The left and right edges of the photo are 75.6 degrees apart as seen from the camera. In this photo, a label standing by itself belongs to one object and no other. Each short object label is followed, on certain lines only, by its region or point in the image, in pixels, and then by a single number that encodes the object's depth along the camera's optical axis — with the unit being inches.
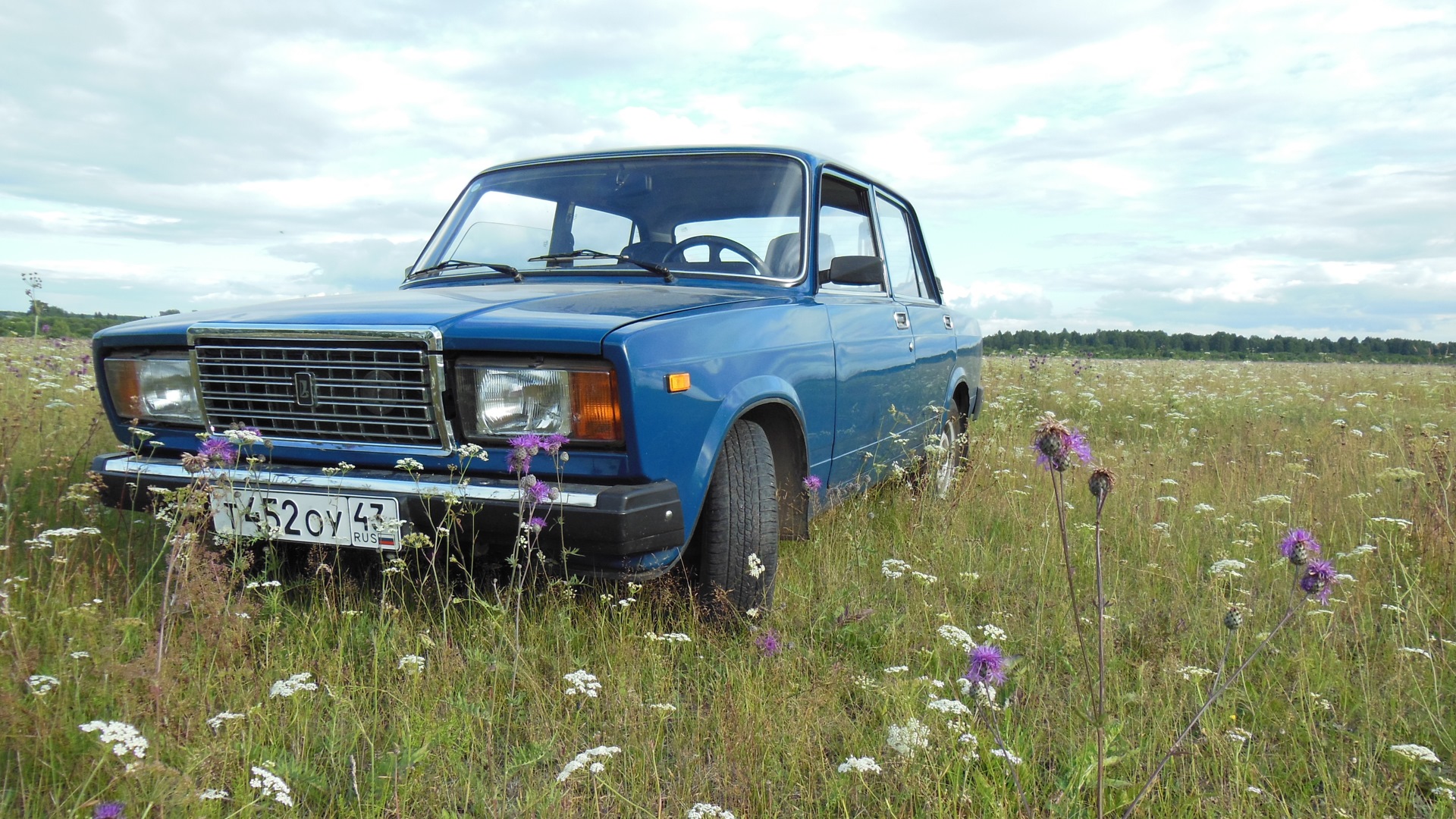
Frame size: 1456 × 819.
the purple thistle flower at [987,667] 59.1
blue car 96.7
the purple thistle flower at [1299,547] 67.5
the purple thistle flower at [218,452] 84.7
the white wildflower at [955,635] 92.0
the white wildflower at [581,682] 84.7
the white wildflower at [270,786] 65.7
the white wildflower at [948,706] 78.2
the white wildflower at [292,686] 80.0
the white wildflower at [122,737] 63.6
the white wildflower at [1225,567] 119.0
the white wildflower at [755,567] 107.1
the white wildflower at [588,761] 69.1
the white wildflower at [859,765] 70.7
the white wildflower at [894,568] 117.5
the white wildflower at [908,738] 75.1
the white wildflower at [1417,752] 80.6
